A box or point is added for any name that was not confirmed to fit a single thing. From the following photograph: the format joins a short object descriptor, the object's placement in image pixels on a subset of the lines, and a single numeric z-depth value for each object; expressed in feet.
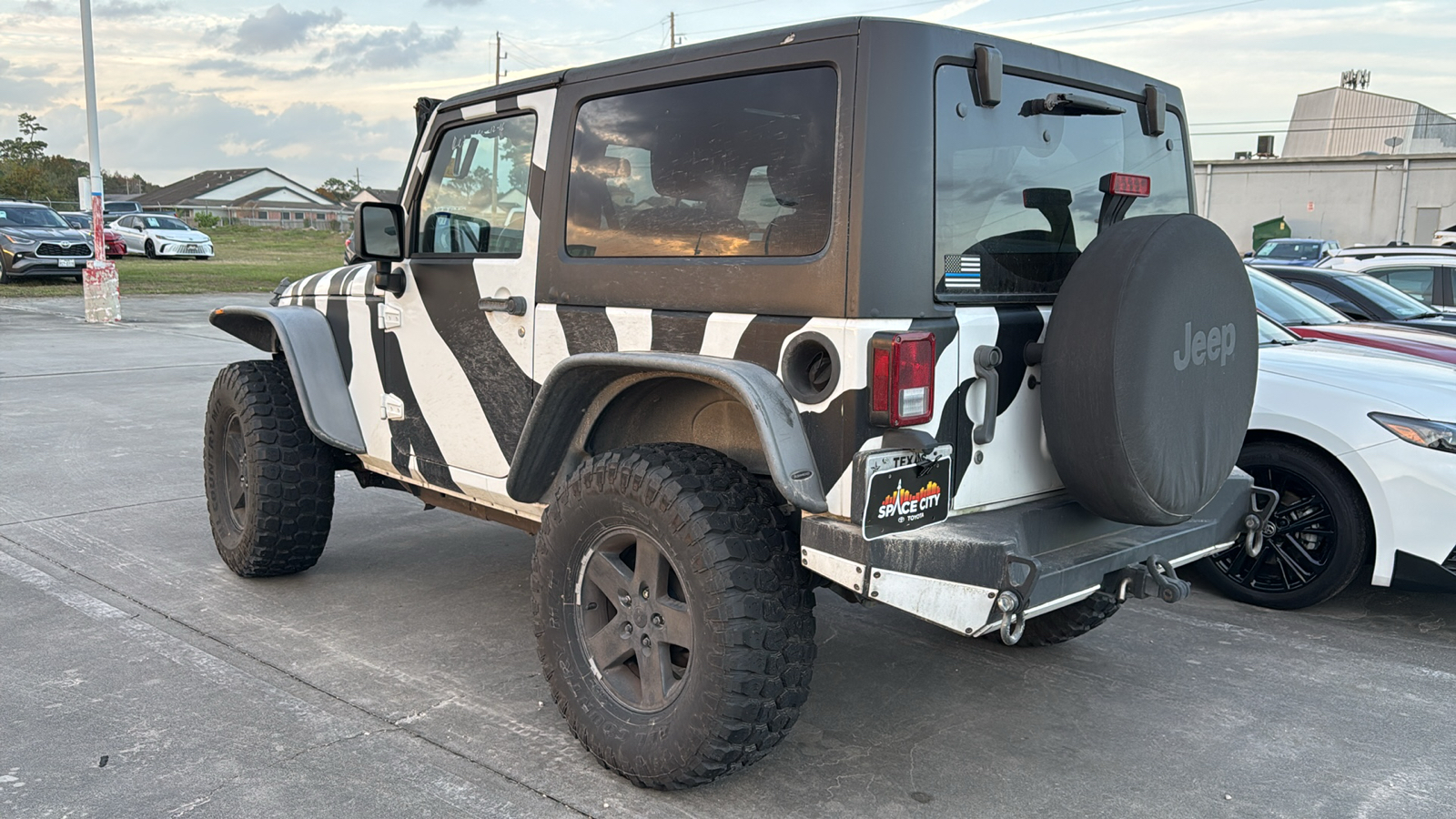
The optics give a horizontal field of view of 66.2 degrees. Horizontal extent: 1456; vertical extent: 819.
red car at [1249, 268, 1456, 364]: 20.20
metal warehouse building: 124.06
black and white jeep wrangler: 9.20
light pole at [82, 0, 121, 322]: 52.54
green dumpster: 128.36
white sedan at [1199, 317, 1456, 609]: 14.78
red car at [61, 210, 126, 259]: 99.60
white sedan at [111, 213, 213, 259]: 106.73
